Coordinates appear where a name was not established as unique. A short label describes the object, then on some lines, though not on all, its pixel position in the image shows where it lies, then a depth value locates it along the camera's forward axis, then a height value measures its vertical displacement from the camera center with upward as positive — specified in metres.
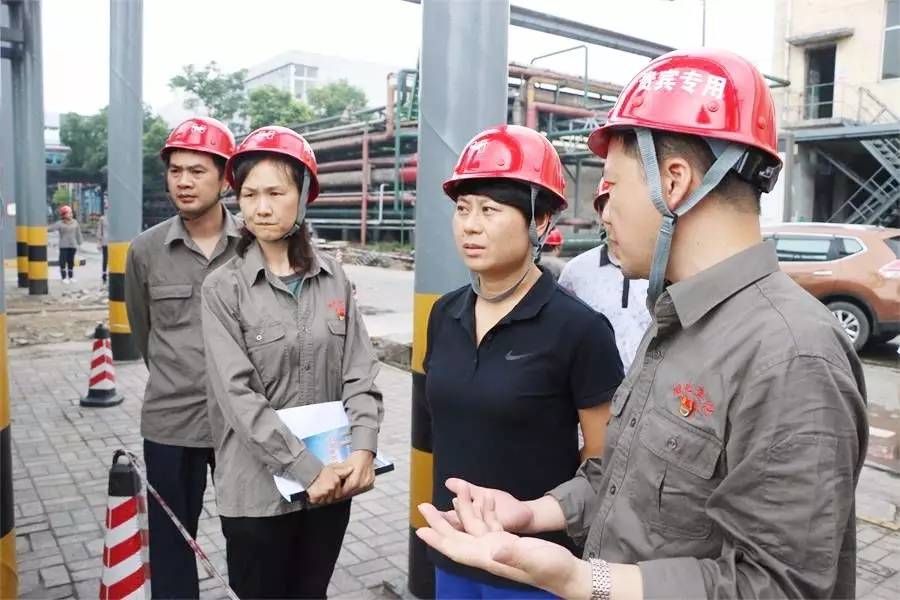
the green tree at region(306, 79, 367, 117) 50.03 +9.05
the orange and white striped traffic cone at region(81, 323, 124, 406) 6.65 -1.49
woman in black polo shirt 2.01 -0.36
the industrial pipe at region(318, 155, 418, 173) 21.69 +2.07
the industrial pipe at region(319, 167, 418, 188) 21.22 +1.61
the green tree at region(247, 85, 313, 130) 38.34 +6.36
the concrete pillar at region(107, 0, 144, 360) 8.12 +0.81
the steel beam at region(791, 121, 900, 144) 18.09 +2.76
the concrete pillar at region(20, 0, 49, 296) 14.95 +1.49
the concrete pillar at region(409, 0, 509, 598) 2.87 +0.47
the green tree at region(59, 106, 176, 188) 39.21 +4.81
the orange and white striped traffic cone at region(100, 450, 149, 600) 2.44 -1.10
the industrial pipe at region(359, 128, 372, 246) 22.69 +1.46
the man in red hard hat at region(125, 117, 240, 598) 2.86 -0.42
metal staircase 18.88 +1.57
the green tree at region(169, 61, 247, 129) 44.41 +8.46
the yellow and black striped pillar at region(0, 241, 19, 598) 2.37 -0.94
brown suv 9.21 -0.45
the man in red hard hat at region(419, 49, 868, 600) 1.05 -0.26
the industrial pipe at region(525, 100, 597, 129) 17.71 +3.07
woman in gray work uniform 2.26 -0.49
